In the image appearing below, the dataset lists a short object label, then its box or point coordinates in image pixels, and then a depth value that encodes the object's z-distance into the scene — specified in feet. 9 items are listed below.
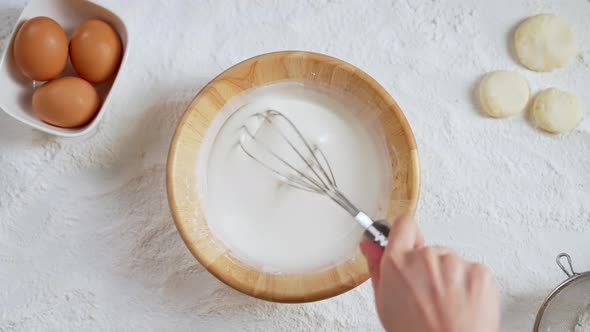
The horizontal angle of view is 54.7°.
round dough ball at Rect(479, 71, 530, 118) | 3.06
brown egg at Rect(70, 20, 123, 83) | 2.82
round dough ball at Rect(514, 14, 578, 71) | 3.10
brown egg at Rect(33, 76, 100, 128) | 2.74
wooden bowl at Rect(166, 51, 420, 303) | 2.60
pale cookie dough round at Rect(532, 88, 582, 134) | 3.06
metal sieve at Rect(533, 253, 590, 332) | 3.00
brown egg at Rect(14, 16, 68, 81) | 2.73
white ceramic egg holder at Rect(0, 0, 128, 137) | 2.84
